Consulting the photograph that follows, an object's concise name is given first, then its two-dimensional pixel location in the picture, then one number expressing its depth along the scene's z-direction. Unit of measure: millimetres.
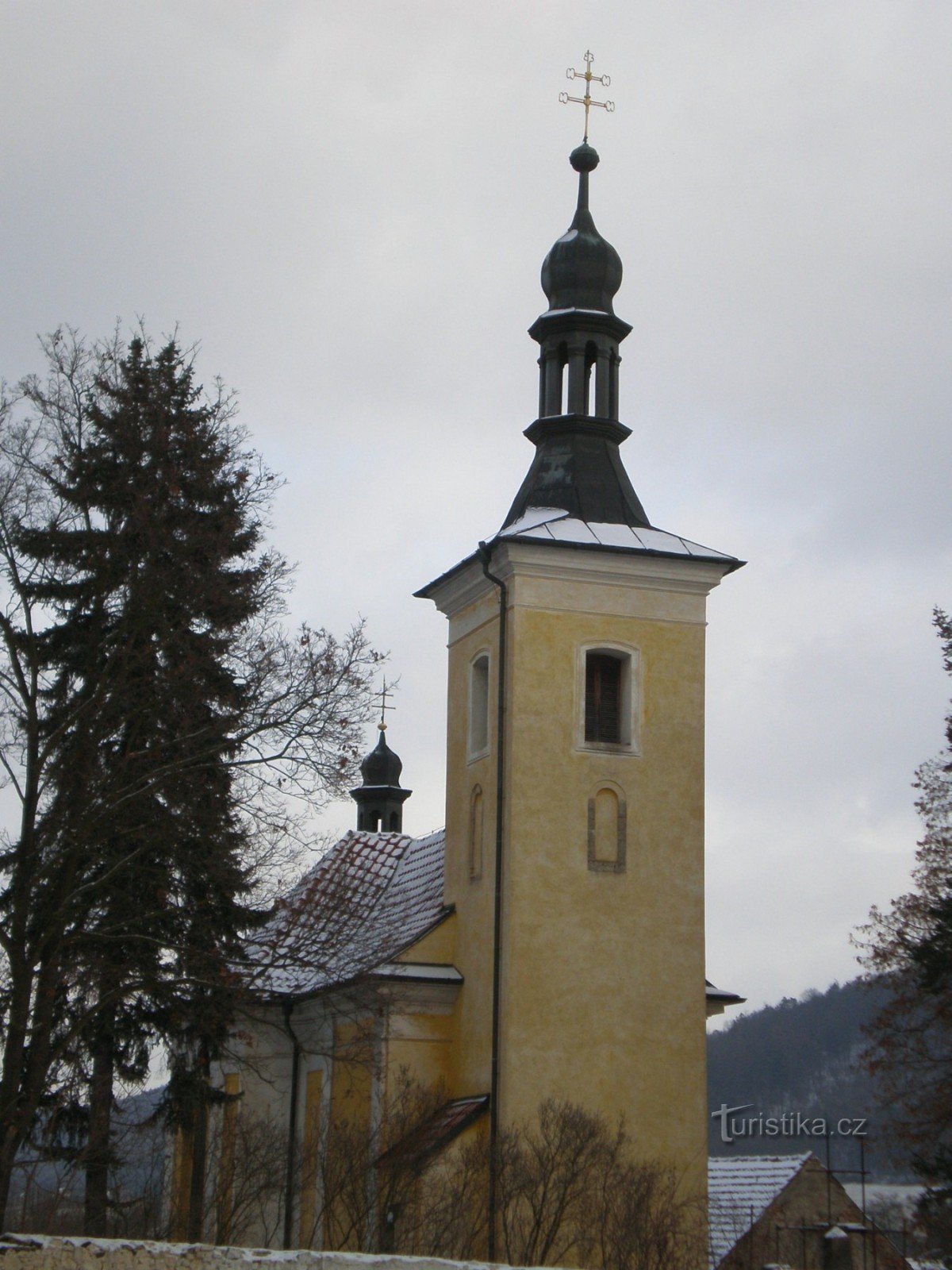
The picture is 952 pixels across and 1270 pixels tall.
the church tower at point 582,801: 24750
